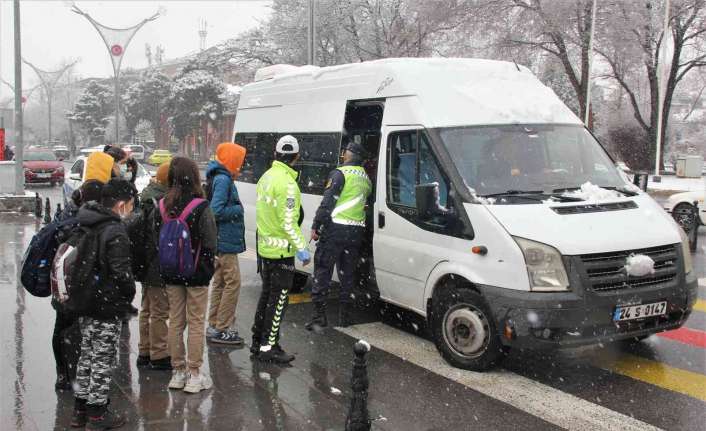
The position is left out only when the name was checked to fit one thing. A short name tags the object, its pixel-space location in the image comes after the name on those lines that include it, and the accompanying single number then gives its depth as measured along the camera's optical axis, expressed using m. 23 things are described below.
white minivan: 5.20
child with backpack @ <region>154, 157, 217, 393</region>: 4.93
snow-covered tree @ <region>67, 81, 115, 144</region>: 70.12
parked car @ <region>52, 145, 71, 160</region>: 64.49
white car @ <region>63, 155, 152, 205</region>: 14.62
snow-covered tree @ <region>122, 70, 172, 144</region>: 60.03
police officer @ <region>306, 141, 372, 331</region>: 6.77
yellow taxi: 46.38
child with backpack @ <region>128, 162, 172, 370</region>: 5.43
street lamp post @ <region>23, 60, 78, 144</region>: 56.53
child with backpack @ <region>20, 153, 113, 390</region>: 4.67
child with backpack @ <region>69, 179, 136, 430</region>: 4.29
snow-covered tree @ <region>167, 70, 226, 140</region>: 52.12
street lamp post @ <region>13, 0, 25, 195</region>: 19.11
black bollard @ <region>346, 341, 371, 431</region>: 4.22
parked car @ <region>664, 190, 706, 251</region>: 13.62
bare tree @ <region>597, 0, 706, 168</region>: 29.05
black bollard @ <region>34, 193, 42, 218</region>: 17.84
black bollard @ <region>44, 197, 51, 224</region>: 14.49
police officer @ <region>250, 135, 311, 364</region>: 5.80
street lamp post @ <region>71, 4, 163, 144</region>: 30.88
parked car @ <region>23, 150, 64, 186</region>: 30.50
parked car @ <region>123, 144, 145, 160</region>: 48.95
